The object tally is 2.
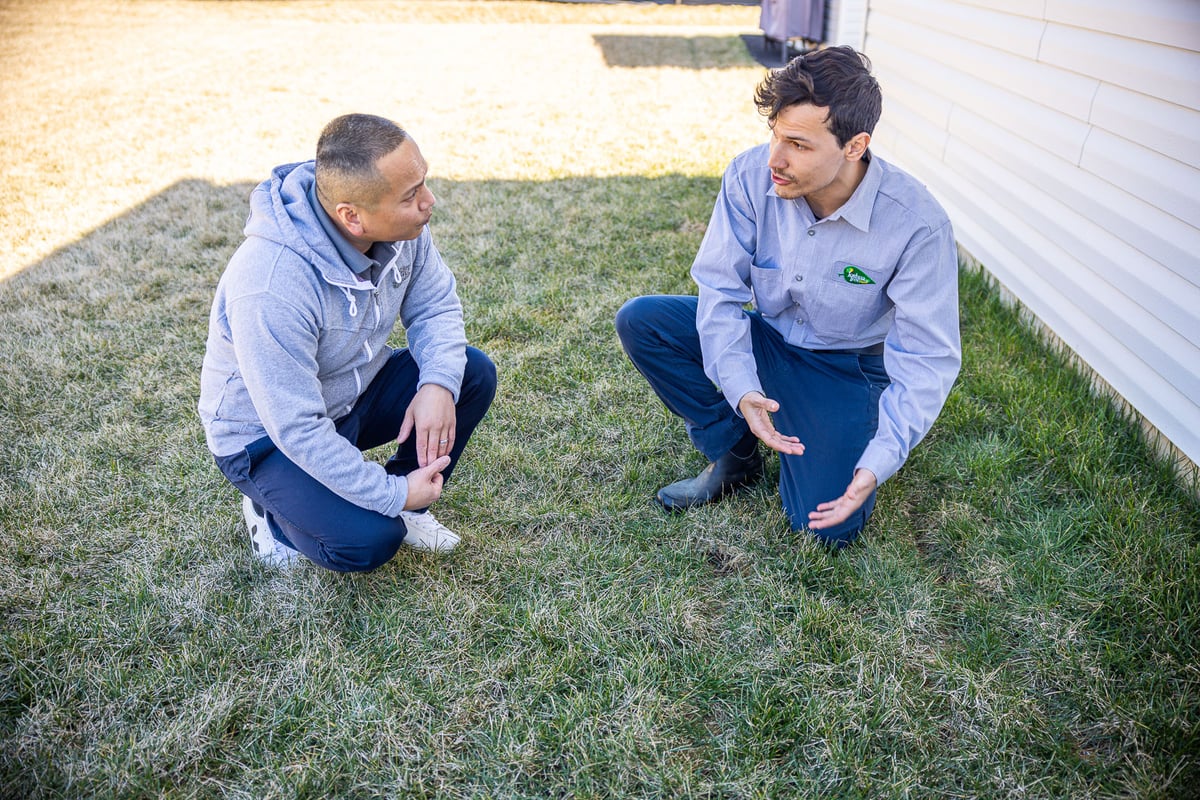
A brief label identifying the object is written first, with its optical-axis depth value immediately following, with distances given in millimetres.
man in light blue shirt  2148
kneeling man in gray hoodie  1887
